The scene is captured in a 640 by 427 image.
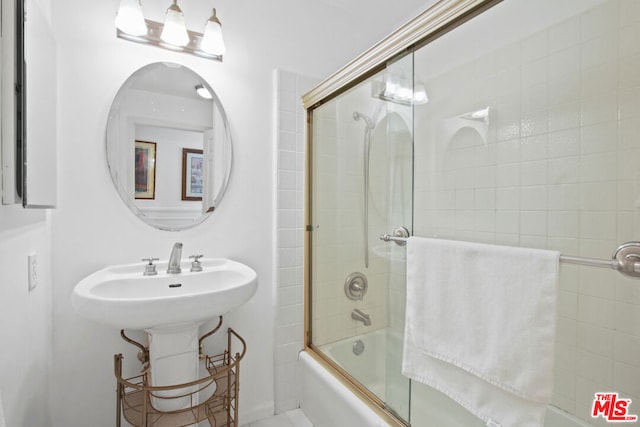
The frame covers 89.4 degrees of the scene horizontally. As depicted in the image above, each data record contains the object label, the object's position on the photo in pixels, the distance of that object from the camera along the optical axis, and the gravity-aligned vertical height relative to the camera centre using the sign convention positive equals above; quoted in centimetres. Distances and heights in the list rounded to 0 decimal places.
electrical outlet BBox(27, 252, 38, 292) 110 -22
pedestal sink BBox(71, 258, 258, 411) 107 -34
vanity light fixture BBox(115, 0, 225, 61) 136 +80
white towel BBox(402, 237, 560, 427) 87 -35
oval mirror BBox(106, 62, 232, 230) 146 +30
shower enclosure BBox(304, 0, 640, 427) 113 +18
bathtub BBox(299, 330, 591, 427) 128 -81
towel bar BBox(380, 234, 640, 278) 81 -12
